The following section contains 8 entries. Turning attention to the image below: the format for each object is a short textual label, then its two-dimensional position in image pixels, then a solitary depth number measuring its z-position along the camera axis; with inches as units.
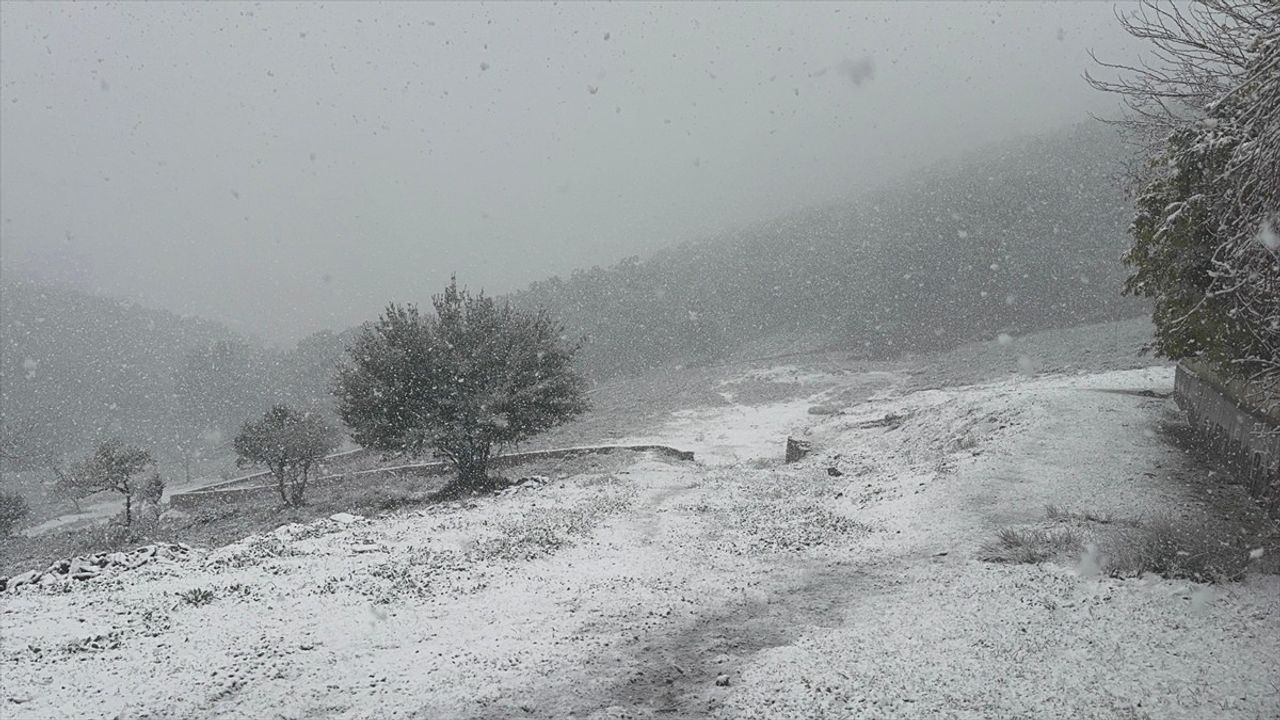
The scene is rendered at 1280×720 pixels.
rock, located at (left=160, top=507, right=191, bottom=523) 1017.6
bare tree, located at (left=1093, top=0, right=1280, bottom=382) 217.6
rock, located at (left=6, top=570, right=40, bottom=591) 427.3
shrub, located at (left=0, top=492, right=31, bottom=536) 1029.8
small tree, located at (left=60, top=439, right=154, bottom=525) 960.9
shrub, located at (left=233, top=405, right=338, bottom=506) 991.0
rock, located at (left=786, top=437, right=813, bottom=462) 927.0
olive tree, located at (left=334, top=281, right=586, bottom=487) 838.5
